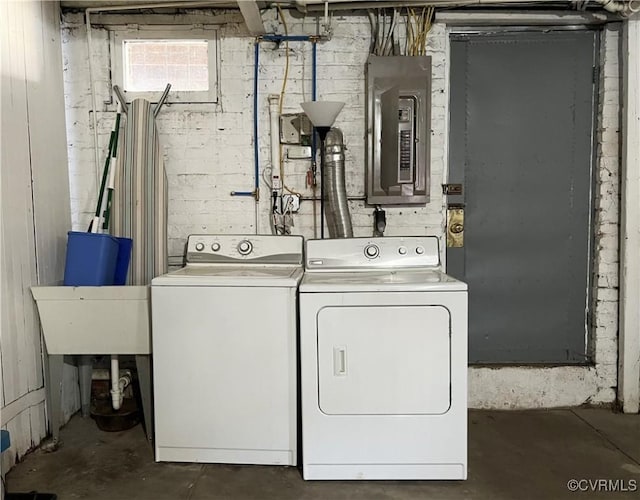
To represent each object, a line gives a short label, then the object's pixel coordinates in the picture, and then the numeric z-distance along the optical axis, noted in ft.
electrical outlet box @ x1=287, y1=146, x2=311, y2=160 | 10.04
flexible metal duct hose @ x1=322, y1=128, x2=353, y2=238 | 9.61
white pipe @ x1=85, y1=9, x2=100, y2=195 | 9.91
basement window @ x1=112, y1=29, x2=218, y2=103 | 10.00
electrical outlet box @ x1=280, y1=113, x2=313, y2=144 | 10.00
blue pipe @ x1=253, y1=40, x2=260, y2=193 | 9.95
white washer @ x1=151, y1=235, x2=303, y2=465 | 7.68
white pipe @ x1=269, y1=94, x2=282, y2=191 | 10.03
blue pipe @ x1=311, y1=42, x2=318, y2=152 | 9.93
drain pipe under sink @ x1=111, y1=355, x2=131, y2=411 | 9.16
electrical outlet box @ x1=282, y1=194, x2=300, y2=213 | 10.03
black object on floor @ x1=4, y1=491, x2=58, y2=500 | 6.95
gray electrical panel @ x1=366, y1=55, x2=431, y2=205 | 9.49
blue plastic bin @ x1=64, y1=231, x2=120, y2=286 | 8.56
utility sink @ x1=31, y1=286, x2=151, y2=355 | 8.40
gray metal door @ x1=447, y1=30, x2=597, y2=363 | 9.97
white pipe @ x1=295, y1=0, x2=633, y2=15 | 9.21
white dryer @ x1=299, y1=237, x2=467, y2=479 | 7.43
